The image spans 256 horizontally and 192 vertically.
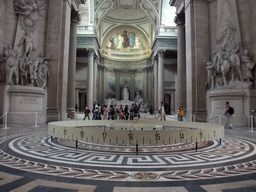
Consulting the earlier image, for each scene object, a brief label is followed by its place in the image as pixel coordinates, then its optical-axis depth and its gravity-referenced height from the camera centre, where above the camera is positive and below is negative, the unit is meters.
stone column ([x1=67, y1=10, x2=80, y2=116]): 13.13 +2.82
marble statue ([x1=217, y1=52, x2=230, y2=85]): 8.54 +1.78
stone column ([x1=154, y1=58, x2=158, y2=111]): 23.24 +2.45
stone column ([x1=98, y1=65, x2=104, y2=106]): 29.42 +2.18
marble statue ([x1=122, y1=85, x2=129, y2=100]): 30.70 +1.52
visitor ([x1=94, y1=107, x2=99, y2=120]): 10.97 -0.61
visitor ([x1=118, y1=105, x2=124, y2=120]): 10.37 -0.60
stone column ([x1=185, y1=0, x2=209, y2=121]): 9.77 +2.51
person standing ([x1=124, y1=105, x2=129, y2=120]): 11.54 -0.69
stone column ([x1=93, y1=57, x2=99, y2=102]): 24.12 +2.79
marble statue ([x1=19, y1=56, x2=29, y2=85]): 8.46 +1.50
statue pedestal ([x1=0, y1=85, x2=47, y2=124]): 8.03 -0.02
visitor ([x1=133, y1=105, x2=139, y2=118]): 10.06 -0.43
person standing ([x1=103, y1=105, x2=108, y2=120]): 11.43 -0.56
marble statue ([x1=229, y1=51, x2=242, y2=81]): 8.41 +1.77
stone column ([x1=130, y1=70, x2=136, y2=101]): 31.99 +3.33
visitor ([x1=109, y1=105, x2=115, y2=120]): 11.04 -0.58
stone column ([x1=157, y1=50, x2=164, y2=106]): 21.02 +2.88
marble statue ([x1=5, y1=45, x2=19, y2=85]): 8.00 +1.72
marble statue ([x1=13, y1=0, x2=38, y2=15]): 8.67 +4.58
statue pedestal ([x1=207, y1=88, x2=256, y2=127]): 8.07 +0.02
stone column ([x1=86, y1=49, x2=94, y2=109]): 20.48 +2.39
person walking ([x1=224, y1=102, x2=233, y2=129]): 7.34 -0.51
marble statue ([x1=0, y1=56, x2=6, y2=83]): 8.12 +1.40
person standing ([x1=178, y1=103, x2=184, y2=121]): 9.88 -0.47
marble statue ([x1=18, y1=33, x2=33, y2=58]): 8.71 +2.81
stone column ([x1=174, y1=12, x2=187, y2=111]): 13.40 +3.20
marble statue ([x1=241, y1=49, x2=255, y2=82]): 8.34 +1.70
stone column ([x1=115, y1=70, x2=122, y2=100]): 31.83 +3.67
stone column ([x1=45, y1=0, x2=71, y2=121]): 9.55 +2.43
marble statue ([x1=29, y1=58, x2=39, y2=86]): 8.70 +1.55
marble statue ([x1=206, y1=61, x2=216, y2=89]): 9.20 +1.54
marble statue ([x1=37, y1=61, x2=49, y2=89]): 9.10 +1.43
